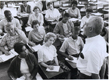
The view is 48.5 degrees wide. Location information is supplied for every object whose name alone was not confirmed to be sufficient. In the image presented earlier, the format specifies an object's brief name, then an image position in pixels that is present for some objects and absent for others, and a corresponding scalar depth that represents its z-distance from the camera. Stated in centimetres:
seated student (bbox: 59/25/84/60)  230
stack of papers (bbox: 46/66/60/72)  172
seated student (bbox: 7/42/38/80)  170
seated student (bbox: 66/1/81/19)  448
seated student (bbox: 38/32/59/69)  192
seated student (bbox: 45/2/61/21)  464
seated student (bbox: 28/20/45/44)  278
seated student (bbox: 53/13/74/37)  325
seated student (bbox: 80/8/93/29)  358
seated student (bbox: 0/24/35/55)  248
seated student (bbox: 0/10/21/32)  310
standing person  112
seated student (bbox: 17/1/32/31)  452
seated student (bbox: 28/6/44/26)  399
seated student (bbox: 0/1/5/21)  437
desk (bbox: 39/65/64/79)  161
